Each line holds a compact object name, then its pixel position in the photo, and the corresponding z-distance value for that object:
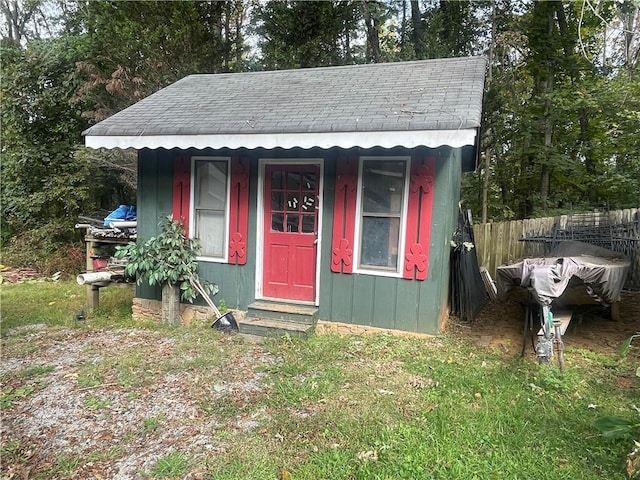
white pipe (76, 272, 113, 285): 5.91
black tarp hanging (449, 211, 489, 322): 5.89
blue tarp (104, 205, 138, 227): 7.14
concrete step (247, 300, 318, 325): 5.30
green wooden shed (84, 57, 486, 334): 4.85
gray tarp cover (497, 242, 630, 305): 4.24
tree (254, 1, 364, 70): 11.21
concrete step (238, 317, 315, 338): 5.04
